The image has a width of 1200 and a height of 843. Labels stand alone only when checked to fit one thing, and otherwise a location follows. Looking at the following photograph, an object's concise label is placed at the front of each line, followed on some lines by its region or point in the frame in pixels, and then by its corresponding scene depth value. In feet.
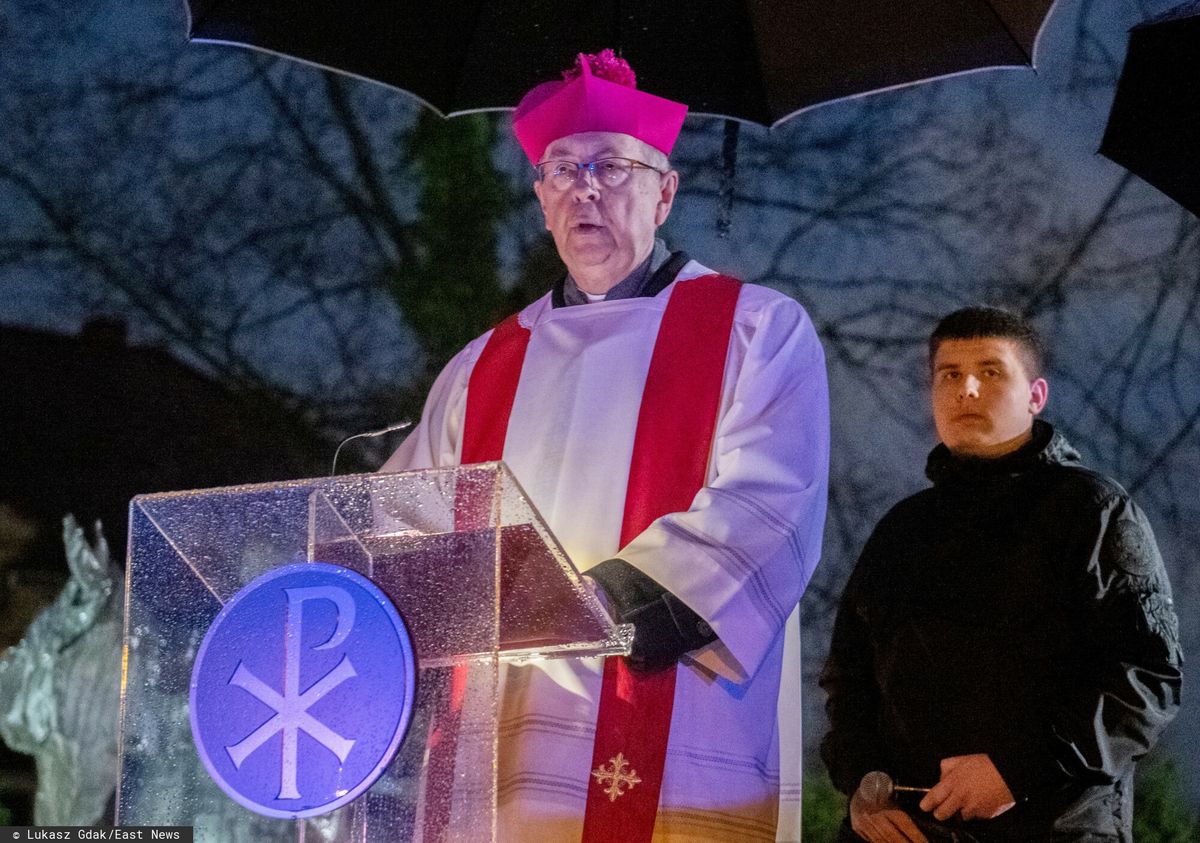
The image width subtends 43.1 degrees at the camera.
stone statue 18.56
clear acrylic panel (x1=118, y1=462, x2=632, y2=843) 7.11
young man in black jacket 10.77
